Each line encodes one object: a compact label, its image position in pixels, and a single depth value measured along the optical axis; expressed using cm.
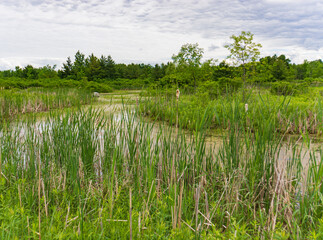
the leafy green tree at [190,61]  1275
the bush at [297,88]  1236
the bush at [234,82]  1140
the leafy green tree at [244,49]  1091
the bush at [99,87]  2152
